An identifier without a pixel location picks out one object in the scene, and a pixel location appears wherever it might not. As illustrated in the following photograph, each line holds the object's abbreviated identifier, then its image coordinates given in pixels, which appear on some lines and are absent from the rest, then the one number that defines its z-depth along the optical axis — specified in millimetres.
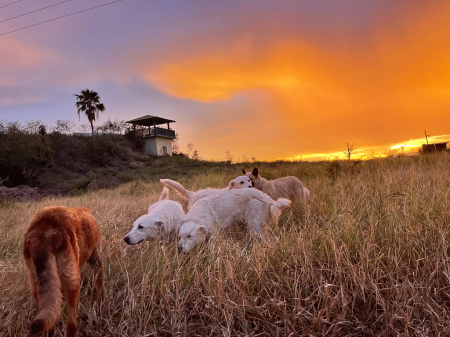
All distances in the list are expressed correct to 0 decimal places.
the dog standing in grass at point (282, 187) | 7031
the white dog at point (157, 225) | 3972
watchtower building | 42250
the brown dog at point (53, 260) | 1400
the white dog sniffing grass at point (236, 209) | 4395
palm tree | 37719
